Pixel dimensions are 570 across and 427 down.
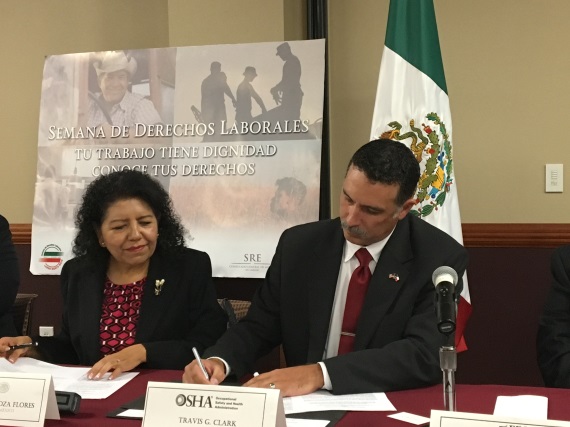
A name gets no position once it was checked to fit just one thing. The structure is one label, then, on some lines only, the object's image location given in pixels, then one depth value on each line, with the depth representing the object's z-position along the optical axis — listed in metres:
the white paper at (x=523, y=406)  1.77
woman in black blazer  2.73
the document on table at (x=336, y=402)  1.88
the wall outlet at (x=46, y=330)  4.59
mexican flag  3.54
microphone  1.55
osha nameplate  1.61
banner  3.96
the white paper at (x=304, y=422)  1.74
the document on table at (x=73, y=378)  2.10
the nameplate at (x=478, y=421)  1.46
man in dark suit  2.06
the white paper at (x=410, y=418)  1.75
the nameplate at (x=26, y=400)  1.80
